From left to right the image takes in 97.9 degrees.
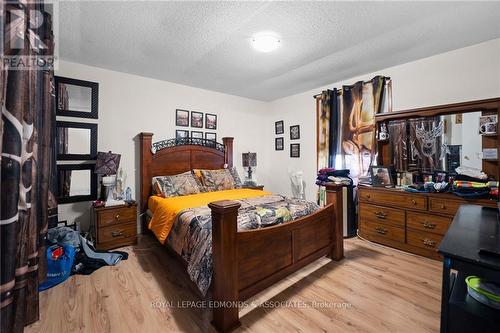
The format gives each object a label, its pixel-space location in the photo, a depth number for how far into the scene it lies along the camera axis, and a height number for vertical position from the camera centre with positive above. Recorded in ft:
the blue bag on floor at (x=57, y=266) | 6.70 -3.14
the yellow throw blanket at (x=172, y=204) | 7.86 -1.48
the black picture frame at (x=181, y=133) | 12.38 +1.85
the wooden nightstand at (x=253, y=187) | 13.15 -1.27
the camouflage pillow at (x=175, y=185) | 10.23 -0.93
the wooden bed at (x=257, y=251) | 4.89 -2.39
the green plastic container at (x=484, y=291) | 3.60 -2.17
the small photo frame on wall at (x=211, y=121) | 13.46 +2.85
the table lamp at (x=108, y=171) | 9.27 -0.18
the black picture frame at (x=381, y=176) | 9.72 -0.48
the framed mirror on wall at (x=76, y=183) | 9.33 -0.70
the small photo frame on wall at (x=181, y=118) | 12.37 +2.78
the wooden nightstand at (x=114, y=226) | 8.79 -2.50
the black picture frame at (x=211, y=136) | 13.48 +1.90
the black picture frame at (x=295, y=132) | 14.51 +2.28
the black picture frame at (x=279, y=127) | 15.60 +2.82
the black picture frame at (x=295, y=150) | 14.56 +1.08
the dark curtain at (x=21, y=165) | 2.97 +0.03
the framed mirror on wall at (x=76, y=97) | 9.24 +3.05
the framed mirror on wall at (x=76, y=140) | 9.23 +1.16
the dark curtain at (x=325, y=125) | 12.36 +2.33
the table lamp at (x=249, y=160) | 14.30 +0.37
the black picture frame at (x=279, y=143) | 15.64 +1.63
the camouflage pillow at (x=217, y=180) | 11.66 -0.75
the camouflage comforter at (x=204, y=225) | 5.49 -1.70
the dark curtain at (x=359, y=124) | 10.63 +2.18
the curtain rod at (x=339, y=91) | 10.34 +4.19
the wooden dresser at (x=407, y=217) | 7.89 -2.06
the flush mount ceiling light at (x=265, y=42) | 7.46 +4.40
